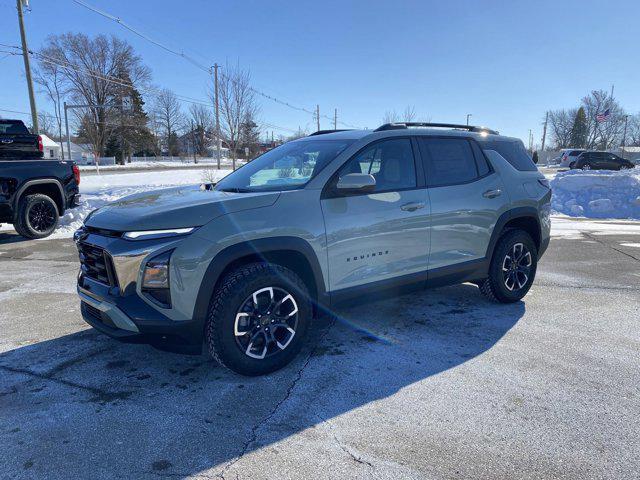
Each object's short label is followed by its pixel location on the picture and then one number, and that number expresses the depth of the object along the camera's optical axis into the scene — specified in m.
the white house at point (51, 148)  67.55
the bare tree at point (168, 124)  71.19
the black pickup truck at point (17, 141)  9.50
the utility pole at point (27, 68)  19.47
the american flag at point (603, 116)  39.16
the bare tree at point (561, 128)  85.58
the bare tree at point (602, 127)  75.03
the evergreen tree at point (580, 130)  80.36
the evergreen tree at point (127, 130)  57.12
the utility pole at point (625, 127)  74.38
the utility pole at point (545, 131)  88.00
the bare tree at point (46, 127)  70.57
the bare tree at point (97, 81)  53.44
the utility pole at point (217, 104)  22.40
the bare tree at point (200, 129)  63.33
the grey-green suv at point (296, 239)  2.92
